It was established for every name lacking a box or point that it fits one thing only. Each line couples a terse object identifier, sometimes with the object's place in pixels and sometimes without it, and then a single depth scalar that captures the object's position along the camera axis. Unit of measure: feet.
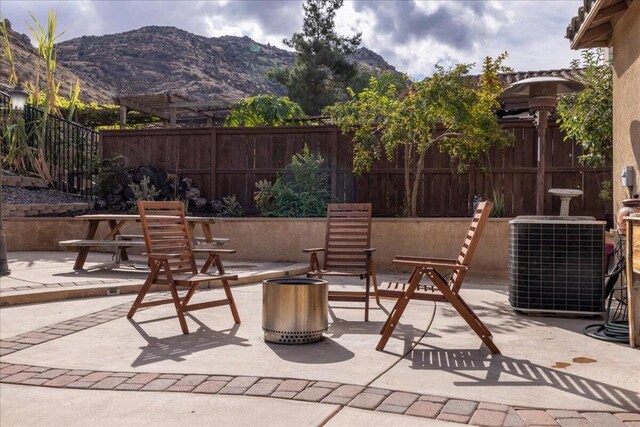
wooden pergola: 51.55
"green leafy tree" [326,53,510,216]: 28.60
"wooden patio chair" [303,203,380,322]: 21.02
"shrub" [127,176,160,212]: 35.35
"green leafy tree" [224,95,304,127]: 46.11
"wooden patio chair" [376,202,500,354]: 13.42
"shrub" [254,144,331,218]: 32.99
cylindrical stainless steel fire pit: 13.91
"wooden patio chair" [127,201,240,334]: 15.25
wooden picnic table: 24.16
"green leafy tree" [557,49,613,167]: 25.48
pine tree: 87.56
